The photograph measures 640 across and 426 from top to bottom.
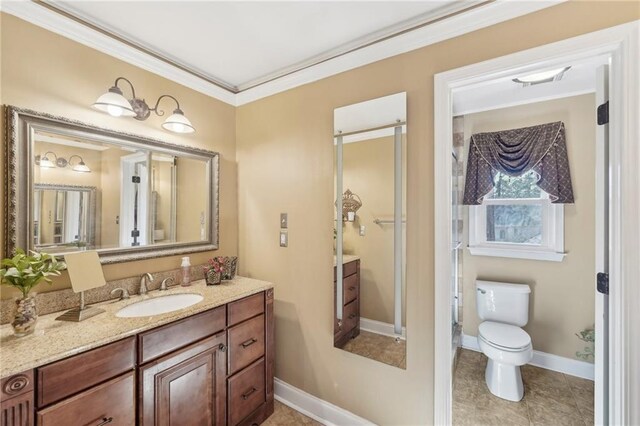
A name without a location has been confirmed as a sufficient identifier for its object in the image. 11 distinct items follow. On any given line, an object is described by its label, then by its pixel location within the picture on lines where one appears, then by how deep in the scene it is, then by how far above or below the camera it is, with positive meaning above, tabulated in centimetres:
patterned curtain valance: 237 +50
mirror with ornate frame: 135 +13
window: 248 -10
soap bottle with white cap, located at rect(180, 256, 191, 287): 191 -42
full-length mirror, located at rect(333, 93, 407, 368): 165 -11
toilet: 210 -101
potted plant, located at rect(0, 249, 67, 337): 112 -29
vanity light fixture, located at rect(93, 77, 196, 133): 146 +61
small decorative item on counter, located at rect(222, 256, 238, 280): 200 -42
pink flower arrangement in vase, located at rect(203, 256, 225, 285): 193 -42
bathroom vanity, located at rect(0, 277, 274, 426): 98 -69
